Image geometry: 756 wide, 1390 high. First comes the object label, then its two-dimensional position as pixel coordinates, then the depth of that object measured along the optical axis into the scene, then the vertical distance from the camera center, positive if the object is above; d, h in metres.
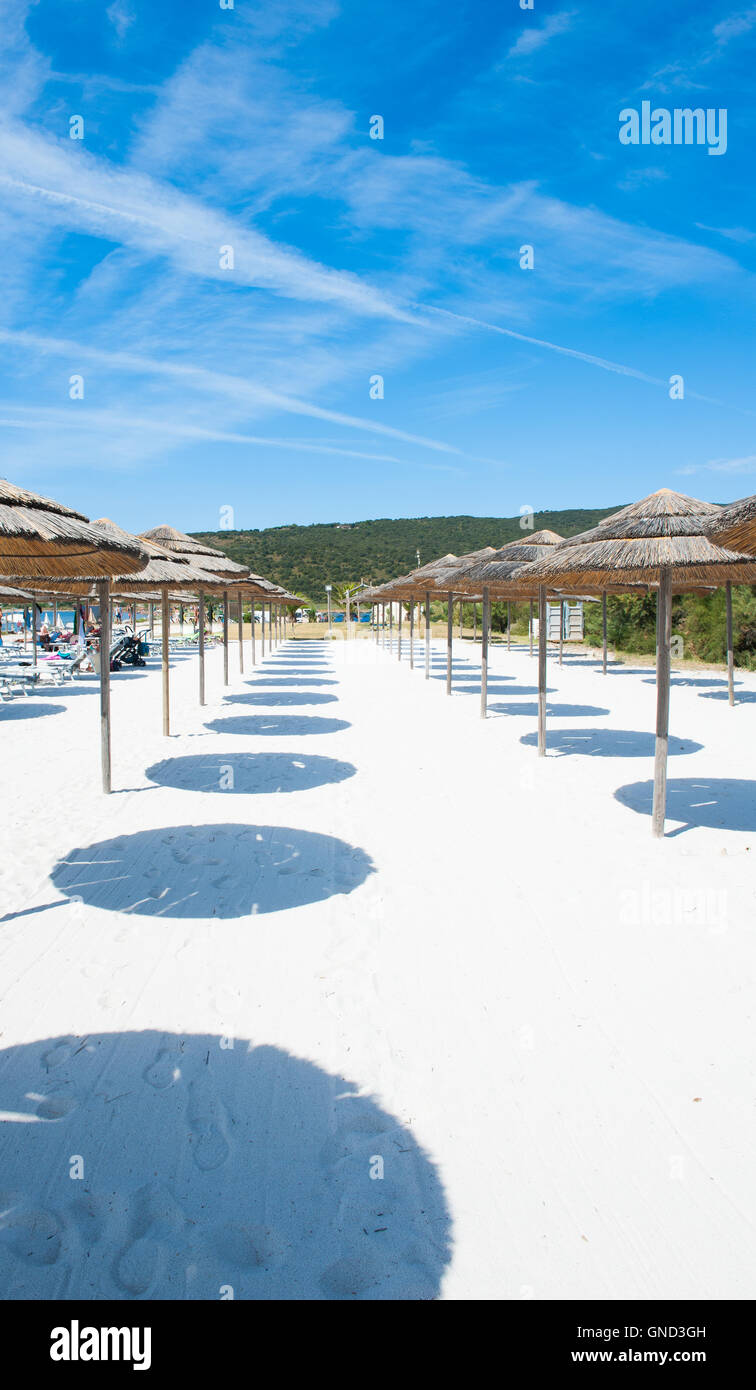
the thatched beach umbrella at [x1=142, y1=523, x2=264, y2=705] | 15.04 +1.81
